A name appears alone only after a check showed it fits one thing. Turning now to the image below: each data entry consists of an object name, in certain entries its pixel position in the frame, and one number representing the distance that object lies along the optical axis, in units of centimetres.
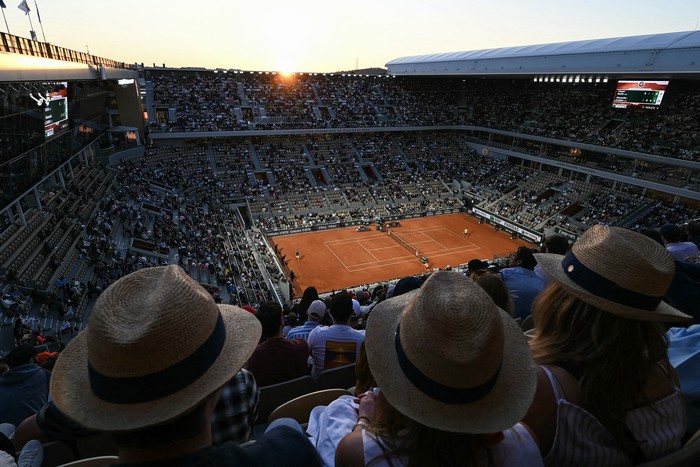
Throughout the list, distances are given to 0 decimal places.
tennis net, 3062
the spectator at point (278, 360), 441
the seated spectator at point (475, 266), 569
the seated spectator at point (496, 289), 395
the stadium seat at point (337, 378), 418
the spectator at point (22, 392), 419
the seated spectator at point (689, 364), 252
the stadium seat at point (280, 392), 398
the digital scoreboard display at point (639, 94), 3253
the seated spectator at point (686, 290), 382
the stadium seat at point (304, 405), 330
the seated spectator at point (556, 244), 631
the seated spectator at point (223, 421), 286
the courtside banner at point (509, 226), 3164
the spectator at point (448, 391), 156
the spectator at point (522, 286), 526
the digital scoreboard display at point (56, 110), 1889
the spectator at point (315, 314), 608
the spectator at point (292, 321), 807
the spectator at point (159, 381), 156
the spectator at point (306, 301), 863
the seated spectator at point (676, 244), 575
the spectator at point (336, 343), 479
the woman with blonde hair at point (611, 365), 192
